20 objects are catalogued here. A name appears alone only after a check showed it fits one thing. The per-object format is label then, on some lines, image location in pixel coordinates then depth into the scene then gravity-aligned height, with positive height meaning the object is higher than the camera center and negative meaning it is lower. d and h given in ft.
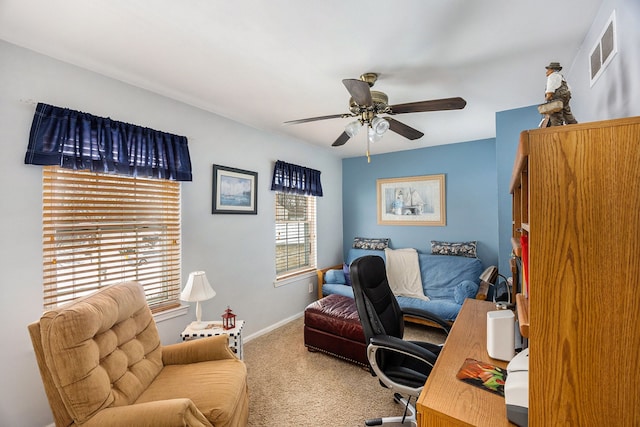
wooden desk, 3.22 -2.25
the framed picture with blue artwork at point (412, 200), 13.73 +0.97
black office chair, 5.10 -2.31
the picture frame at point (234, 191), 9.50 +1.06
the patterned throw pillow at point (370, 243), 14.71 -1.25
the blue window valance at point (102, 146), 5.86 +1.80
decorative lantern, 7.61 -2.71
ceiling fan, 5.67 +2.49
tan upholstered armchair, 4.23 -2.73
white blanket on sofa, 12.71 -2.45
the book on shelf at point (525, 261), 3.49 -0.52
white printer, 2.98 -1.90
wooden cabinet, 2.24 -0.45
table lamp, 7.50 -1.88
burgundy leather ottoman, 8.71 -3.56
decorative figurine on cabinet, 3.07 +1.26
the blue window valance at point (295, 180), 11.80 +1.82
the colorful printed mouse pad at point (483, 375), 3.79 -2.24
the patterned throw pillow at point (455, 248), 12.46 -1.31
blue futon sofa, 10.66 -2.69
